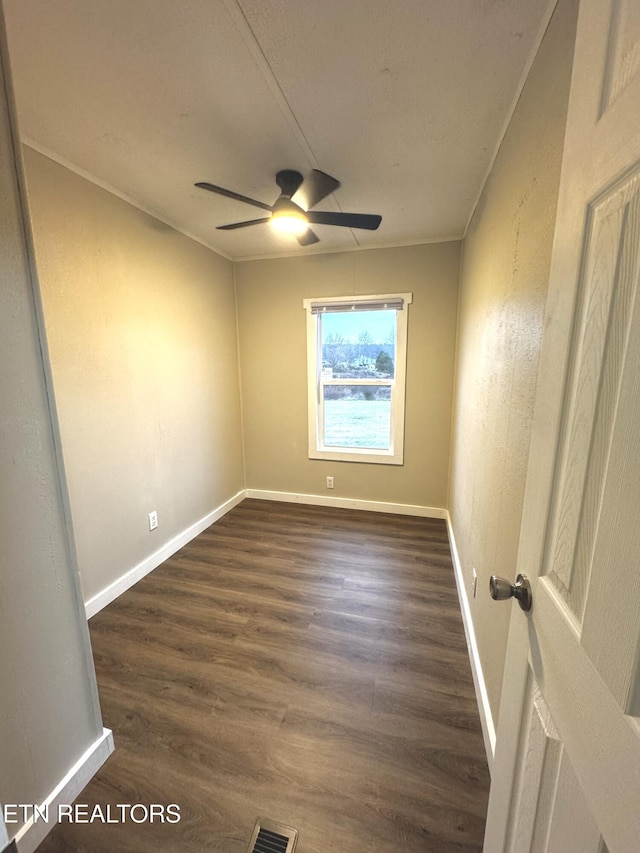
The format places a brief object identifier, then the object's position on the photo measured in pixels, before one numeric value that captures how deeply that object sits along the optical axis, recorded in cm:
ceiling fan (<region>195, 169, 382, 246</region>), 182
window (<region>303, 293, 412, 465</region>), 314
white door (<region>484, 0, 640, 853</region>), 41
